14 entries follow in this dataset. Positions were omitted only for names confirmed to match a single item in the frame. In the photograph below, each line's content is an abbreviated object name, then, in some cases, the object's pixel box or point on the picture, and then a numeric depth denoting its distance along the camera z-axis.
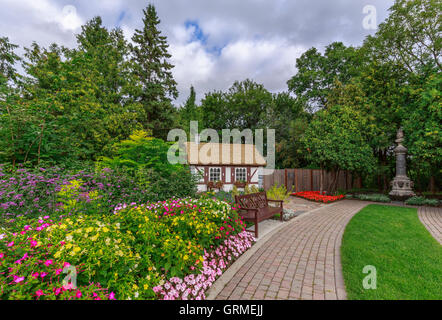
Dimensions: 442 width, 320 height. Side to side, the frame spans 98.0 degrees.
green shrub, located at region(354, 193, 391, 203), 11.44
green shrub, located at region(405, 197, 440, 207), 9.76
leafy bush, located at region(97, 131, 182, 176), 6.26
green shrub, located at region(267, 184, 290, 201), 8.62
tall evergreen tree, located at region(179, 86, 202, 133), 25.50
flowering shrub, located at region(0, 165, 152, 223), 3.46
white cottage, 13.85
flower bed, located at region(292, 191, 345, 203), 11.25
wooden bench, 5.20
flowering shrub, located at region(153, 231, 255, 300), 2.46
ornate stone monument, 11.26
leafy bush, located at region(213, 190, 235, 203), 6.45
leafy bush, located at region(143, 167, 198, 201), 5.23
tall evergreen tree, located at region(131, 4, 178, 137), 16.58
